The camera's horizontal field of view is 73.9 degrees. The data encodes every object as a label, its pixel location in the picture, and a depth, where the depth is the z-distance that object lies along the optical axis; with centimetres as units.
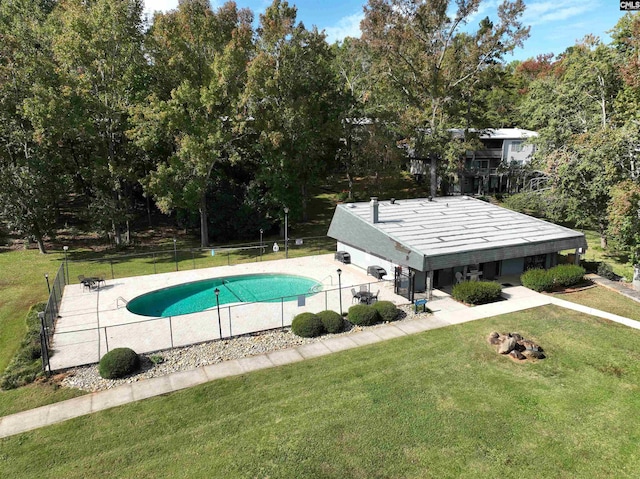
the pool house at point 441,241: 2369
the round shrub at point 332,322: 1906
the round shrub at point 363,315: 1989
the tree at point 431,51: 4012
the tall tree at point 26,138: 3173
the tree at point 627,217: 2436
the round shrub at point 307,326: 1869
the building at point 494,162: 5275
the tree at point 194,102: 3203
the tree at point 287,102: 3494
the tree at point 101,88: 3191
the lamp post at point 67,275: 2765
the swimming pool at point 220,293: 2400
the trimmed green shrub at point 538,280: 2414
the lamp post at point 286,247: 3272
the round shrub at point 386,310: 2029
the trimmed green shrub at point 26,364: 1514
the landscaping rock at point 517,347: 1673
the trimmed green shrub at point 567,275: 2436
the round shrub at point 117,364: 1538
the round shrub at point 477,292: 2223
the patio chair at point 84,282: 2531
